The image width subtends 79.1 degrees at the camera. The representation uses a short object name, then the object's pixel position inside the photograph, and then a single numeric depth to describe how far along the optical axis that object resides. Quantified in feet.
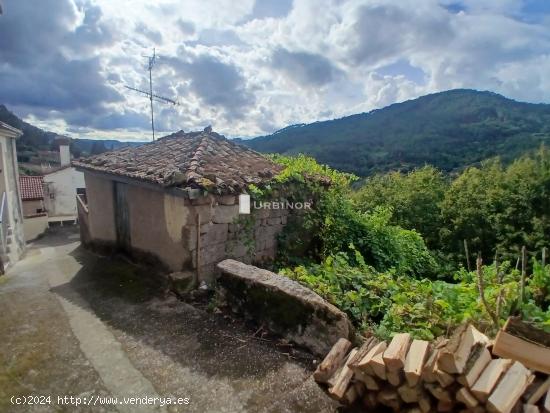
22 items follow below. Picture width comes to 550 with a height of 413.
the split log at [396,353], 8.16
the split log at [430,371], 7.84
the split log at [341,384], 8.77
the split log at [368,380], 8.64
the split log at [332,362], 9.68
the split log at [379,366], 8.36
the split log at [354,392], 8.90
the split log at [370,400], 8.79
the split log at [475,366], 7.43
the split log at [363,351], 9.02
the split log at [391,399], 8.42
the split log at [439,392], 7.67
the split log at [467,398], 7.34
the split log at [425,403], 7.95
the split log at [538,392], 7.25
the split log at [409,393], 8.07
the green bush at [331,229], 24.22
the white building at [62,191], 81.76
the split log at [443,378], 7.58
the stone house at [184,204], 18.56
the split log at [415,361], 7.93
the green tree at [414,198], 49.34
